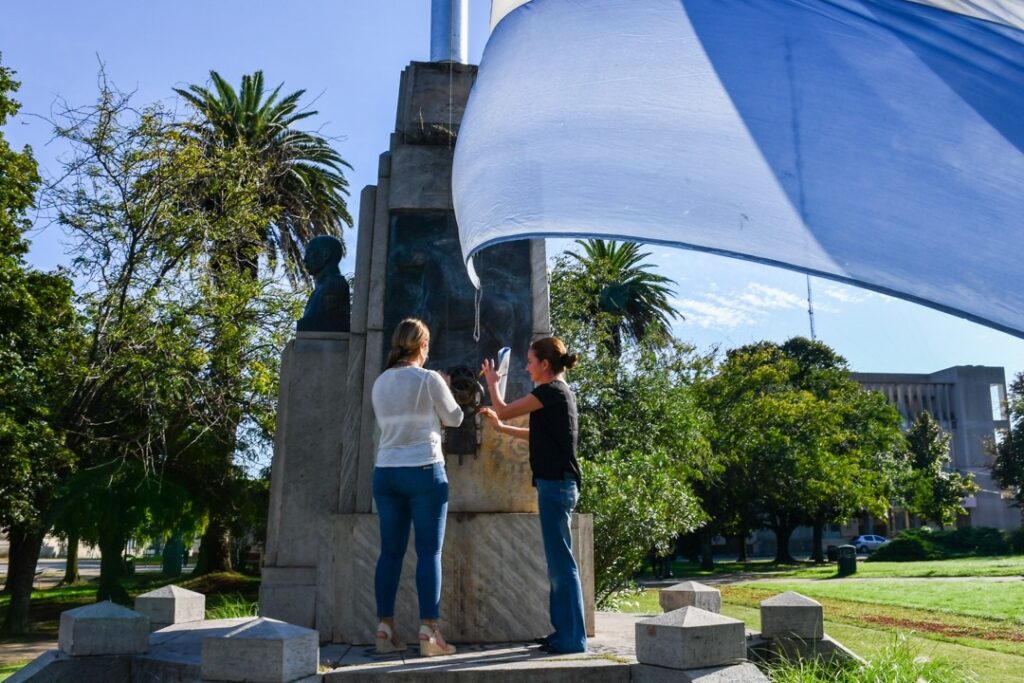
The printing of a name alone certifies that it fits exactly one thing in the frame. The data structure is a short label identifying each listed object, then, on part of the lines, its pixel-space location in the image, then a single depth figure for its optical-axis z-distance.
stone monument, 6.11
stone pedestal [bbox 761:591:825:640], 6.83
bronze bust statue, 7.70
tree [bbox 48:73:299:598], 15.66
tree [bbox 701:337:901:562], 39.06
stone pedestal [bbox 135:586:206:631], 7.23
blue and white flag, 3.91
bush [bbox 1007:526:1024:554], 42.09
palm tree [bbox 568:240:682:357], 34.53
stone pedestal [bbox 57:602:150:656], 5.65
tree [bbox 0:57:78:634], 15.27
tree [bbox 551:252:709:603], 18.97
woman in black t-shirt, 5.27
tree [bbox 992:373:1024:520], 54.88
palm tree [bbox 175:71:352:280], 25.97
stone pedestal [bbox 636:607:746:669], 4.75
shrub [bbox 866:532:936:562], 41.35
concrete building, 80.69
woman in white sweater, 5.24
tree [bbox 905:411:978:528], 49.56
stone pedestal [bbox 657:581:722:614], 7.75
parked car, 58.99
